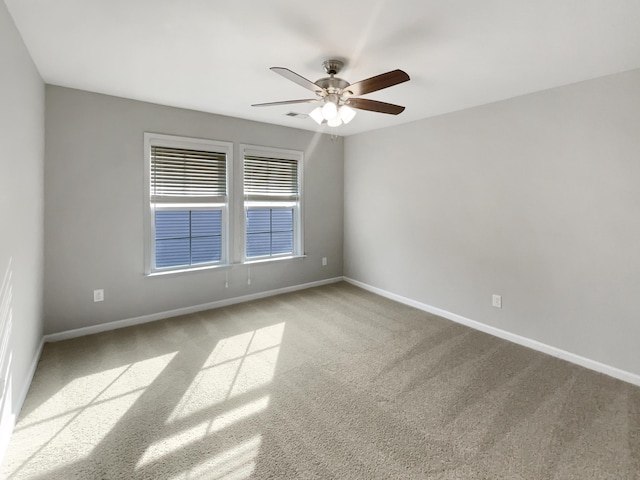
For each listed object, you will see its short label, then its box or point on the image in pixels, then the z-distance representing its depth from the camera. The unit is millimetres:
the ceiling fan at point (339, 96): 2210
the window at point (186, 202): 3582
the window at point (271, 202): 4273
